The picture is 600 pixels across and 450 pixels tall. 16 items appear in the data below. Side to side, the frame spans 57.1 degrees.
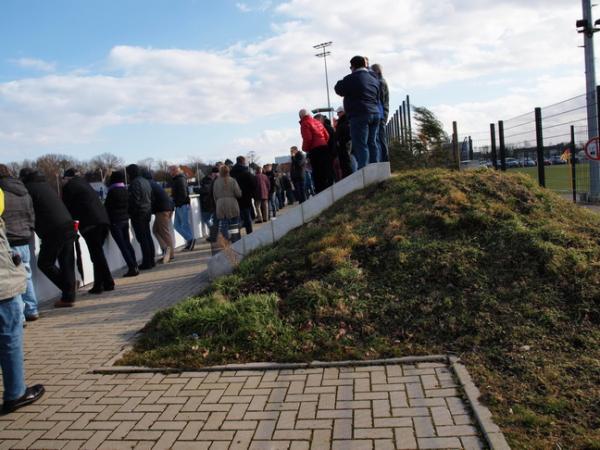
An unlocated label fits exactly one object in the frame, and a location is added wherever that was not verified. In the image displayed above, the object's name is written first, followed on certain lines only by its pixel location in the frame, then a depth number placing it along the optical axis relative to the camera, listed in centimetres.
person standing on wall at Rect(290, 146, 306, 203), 1400
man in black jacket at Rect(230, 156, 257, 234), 1130
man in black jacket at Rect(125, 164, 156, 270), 981
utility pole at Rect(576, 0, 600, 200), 1243
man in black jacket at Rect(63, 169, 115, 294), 798
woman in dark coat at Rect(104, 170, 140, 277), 914
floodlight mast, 4925
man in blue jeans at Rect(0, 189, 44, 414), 399
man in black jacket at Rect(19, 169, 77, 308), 701
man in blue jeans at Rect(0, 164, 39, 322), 630
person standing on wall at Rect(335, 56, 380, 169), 828
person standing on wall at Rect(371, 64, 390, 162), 916
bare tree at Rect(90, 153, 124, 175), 6531
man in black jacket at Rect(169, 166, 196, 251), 1240
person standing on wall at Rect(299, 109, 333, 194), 966
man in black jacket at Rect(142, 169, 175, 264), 1066
